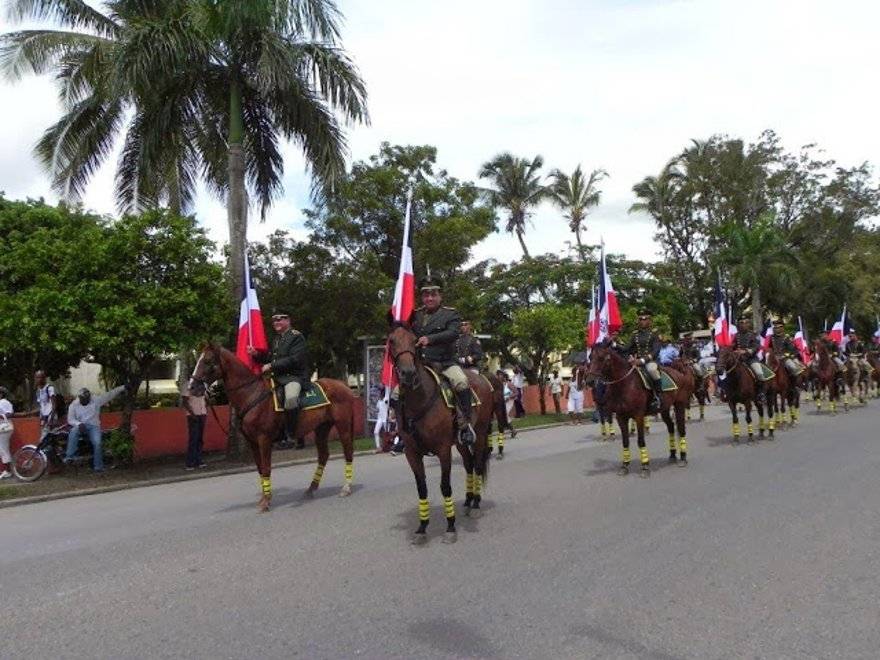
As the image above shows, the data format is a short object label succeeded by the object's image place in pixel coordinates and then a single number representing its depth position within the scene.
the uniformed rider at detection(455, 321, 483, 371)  12.34
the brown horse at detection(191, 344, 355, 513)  9.92
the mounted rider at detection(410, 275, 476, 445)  7.92
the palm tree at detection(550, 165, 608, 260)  47.69
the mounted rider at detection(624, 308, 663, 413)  11.85
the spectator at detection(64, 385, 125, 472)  15.06
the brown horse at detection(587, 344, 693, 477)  11.04
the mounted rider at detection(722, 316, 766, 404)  15.16
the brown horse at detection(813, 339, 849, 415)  21.69
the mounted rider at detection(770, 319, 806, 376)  17.52
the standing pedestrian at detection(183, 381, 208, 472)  15.53
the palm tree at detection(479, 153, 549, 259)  48.12
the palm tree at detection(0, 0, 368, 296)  16.08
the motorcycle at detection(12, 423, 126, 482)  14.19
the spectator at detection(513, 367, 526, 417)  26.03
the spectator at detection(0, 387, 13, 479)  14.83
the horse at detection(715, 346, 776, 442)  14.82
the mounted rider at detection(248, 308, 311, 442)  10.29
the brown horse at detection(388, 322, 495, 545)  7.09
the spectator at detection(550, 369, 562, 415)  28.84
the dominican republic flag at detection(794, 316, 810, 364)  24.27
